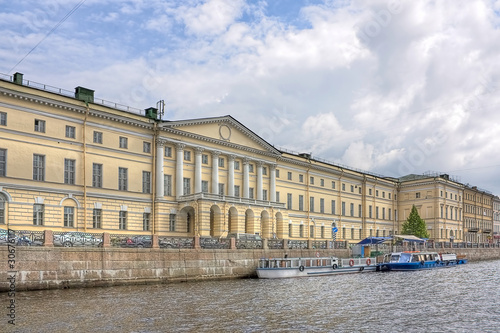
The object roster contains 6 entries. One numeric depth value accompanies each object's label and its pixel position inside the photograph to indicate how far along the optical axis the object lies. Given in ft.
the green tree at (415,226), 263.08
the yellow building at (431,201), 294.05
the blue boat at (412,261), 175.22
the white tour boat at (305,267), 135.85
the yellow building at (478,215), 337.37
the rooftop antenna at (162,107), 174.40
